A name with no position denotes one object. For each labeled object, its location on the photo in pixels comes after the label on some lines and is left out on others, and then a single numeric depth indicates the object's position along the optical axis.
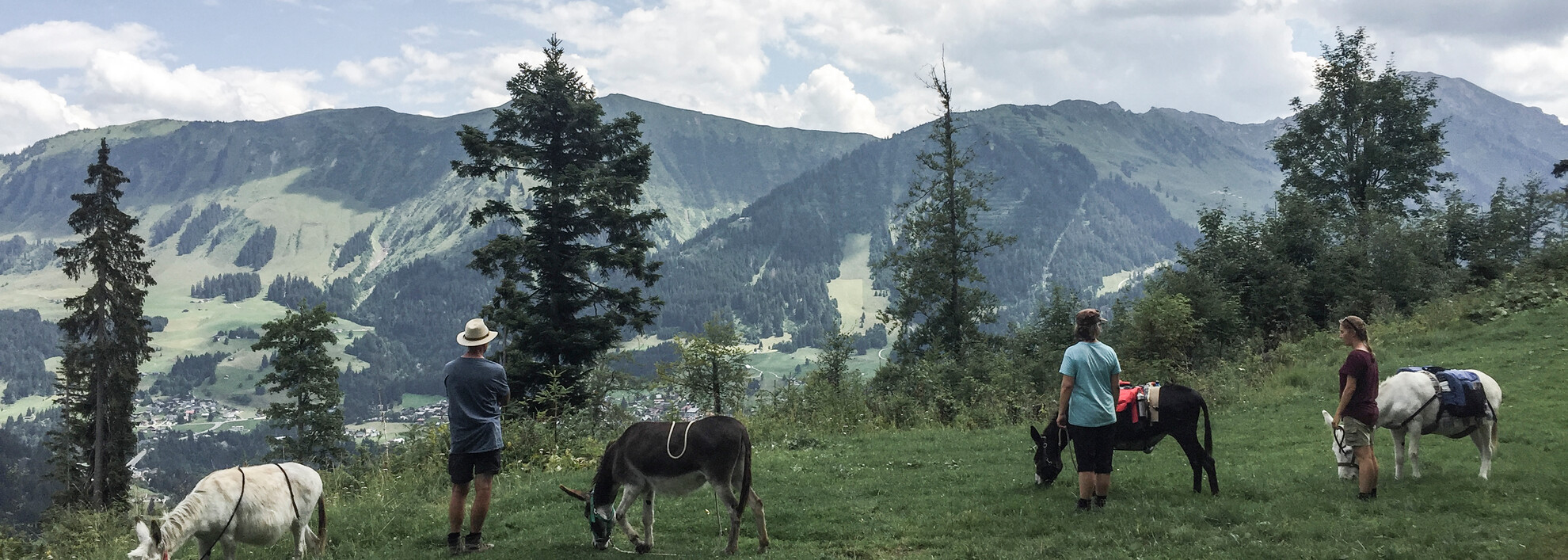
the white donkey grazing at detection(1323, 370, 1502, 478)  9.54
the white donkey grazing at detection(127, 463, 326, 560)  7.52
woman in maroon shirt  9.00
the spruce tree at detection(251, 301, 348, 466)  38.09
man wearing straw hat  8.64
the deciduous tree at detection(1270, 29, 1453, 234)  39.69
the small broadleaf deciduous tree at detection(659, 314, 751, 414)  17.81
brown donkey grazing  8.38
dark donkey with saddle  9.92
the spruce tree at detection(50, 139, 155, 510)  31.69
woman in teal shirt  9.12
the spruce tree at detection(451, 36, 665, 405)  27.03
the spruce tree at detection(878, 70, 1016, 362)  35.41
